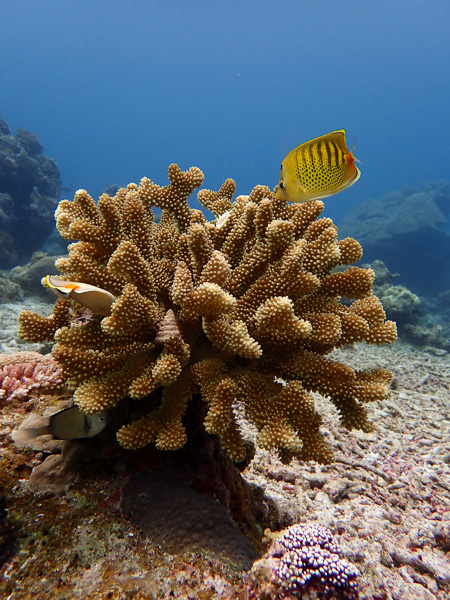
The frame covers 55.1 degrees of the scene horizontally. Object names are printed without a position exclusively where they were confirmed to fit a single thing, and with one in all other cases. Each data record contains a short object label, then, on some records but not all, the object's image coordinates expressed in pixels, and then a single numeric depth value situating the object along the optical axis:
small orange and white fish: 0.34
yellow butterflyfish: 0.41
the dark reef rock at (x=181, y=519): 0.35
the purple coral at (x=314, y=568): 0.33
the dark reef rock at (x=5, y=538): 0.33
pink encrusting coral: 0.45
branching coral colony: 0.36
